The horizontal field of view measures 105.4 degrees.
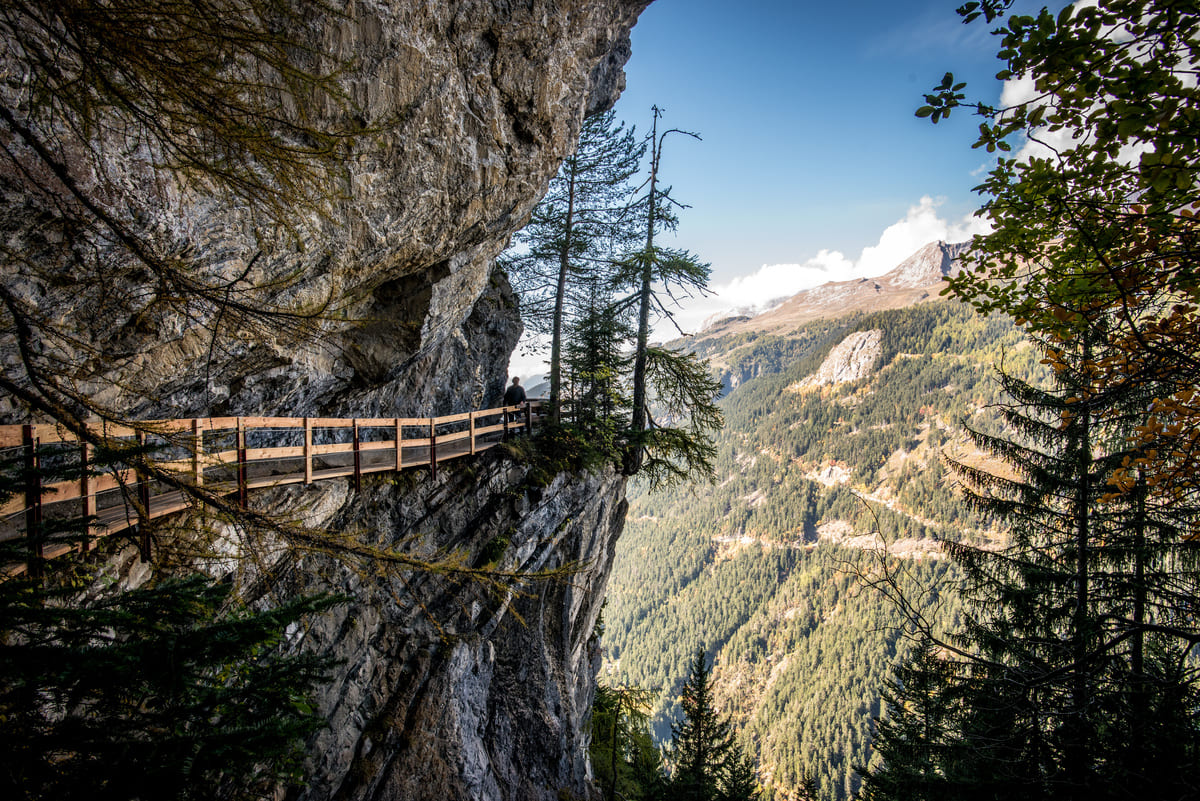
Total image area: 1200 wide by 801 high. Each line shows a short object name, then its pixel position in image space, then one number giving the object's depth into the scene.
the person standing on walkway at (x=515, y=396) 13.18
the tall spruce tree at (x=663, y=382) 12.14
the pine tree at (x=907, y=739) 8.98
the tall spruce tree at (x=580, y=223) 13.96
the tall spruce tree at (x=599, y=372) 12.33
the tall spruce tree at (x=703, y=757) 16.36
